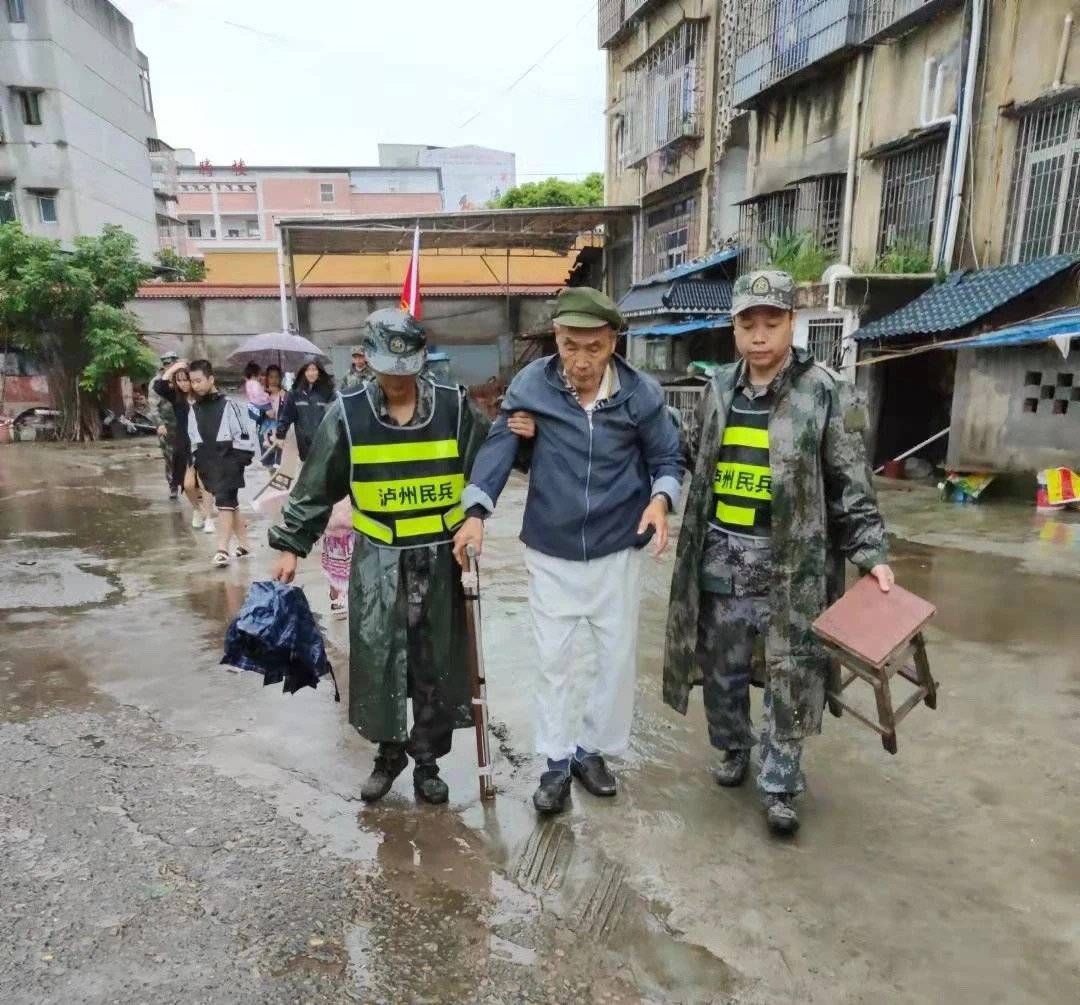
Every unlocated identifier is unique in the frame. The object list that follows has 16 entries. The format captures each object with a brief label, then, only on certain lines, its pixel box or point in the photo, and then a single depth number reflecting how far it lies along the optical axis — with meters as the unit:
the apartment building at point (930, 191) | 8.64
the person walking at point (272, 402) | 8.03
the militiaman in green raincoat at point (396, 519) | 2.72
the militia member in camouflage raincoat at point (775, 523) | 2.57
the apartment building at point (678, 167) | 13.95
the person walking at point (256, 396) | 8.92
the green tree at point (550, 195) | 33.03
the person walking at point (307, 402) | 5.64
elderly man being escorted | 2.65
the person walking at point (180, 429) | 7.29
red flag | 10.55
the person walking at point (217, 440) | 6.15
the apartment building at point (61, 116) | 21.75
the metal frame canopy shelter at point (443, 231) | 16.02
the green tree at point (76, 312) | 14.49
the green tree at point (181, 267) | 25.17
